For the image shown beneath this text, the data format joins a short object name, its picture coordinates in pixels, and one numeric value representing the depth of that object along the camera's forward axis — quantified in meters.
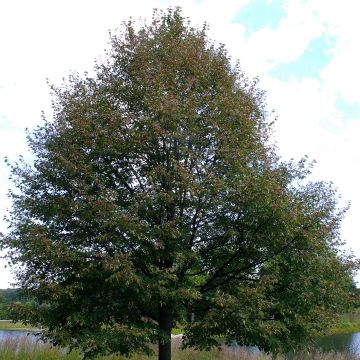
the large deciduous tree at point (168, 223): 8.95
